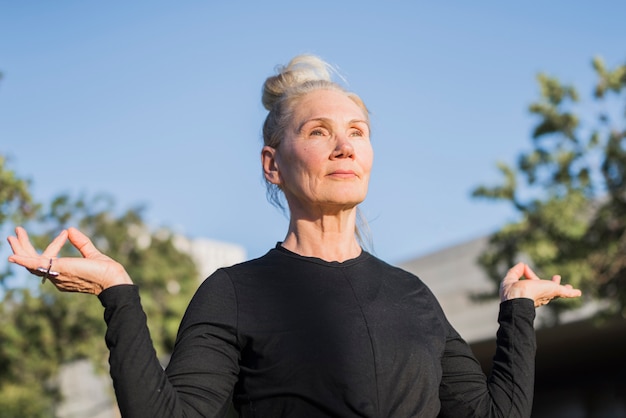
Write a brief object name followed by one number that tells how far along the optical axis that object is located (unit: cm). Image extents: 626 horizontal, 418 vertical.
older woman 215
